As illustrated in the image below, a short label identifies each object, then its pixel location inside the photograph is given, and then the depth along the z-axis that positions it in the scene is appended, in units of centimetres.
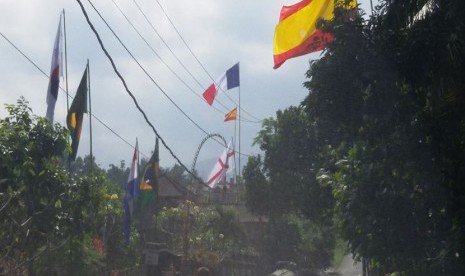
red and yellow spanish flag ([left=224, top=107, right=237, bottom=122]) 3950
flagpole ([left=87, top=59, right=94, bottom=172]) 1919
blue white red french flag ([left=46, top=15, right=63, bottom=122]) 1656
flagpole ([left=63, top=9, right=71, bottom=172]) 1637
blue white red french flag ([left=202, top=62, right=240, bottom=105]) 2833
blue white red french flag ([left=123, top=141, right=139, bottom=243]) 2228
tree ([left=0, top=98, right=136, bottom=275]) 1297
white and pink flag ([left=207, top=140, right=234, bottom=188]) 3851
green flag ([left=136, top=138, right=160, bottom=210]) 2528
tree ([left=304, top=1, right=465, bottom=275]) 985
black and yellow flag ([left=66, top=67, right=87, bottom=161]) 1811
